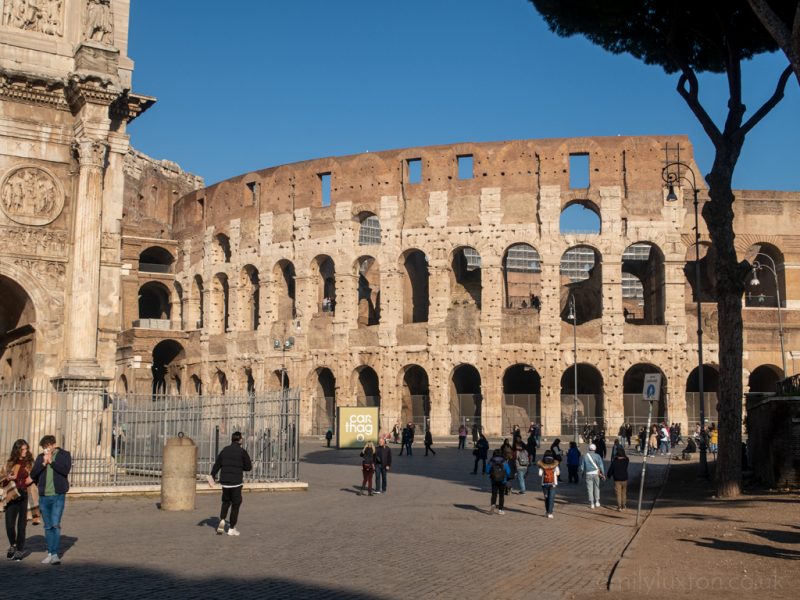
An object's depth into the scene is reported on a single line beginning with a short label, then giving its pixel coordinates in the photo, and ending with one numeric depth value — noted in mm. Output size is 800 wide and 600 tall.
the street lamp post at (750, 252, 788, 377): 34188
